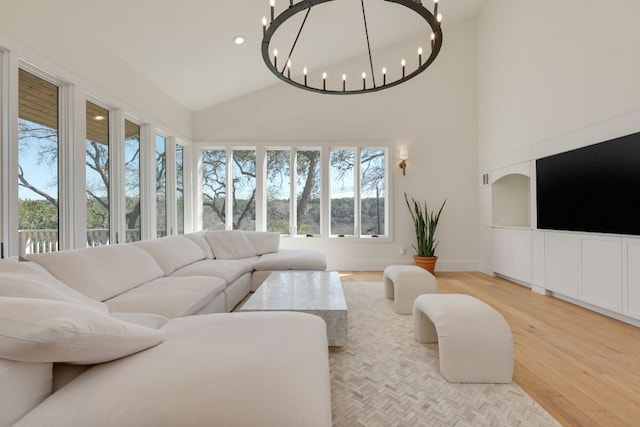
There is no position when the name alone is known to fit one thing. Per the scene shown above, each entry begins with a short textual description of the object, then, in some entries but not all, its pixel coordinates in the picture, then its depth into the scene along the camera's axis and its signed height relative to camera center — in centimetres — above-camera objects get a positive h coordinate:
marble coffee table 211 -67
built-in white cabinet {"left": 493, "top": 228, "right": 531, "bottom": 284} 416 -62
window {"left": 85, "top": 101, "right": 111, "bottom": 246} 309 +43
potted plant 504 -36
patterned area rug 150 -103
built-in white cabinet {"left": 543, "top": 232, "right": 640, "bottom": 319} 274 -61
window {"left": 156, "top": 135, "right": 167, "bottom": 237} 448 +43
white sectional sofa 82 -51
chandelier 178 +122
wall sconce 532 +94
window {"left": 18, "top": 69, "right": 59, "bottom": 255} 236 +43
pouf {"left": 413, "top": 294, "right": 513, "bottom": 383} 179 -82
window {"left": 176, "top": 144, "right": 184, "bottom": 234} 510 +47
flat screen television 275 +23
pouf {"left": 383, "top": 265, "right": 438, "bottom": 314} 304 -77
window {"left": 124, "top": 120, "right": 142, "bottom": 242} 368 +43
